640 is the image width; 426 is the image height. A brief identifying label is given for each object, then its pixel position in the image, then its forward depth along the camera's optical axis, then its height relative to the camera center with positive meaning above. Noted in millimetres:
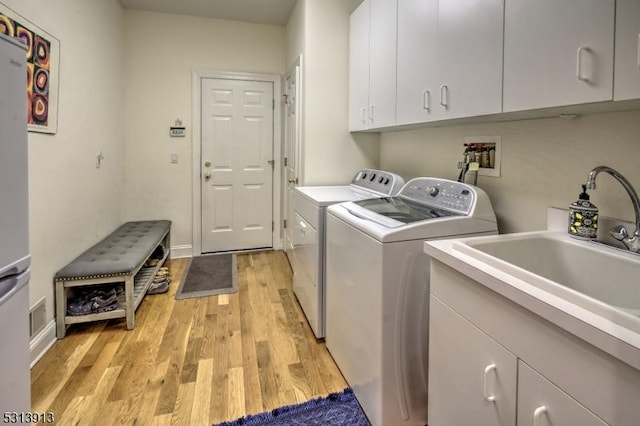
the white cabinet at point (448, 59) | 1314 +576
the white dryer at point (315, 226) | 2168 -239
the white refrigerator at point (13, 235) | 1098 -158
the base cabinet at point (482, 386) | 779 -493
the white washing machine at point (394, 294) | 1415 -428
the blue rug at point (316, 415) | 1563 -1009
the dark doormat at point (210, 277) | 3055 -834
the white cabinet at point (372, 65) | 2111 +841
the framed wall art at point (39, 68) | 1831 +697
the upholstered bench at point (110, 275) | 2262 -571
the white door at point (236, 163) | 3979 +301
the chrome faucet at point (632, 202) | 1086 -37
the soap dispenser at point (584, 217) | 1212 -80
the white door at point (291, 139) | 3236 +519
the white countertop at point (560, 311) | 630 -245
